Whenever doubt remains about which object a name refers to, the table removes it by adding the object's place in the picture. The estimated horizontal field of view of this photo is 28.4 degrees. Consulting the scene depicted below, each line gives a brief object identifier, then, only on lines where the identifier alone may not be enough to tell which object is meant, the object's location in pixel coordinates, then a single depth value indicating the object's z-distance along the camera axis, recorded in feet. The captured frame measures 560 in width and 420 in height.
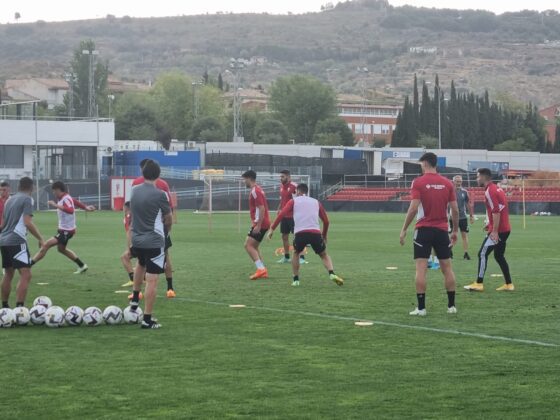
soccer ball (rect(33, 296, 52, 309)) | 48.47
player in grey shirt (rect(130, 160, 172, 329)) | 45.85
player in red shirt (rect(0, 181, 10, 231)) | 72.38
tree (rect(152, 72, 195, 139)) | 513.45
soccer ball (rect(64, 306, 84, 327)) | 46.60
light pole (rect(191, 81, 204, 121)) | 474.90
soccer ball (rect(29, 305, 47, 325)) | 47.16
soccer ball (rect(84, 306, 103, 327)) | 46.75
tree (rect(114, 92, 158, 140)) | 443.32
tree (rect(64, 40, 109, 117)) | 483.51
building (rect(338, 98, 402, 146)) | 620.49
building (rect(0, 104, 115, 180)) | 262.88
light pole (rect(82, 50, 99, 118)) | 284.31
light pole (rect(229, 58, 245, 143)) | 363.89
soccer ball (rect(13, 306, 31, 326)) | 46.91
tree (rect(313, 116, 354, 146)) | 453.58
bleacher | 217.97
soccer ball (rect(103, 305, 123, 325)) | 47.21
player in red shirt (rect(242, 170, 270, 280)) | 70.03
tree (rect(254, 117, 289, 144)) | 459.73
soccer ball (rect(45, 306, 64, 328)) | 46.42
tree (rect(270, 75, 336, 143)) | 538.06
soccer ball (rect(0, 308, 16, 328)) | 46.52
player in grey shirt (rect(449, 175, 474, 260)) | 88.22
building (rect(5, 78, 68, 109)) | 634.02
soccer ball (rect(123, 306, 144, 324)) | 47.57
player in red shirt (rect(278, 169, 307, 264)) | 84.07
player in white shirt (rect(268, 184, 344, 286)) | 63.21
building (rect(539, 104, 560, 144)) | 539.82
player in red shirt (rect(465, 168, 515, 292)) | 59.98
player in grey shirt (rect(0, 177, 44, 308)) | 51.01
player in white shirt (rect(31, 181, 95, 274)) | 72.33
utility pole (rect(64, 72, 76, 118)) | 435.86
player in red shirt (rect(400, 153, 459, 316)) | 48.93
